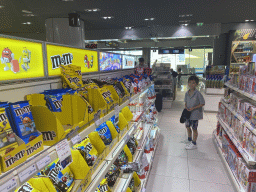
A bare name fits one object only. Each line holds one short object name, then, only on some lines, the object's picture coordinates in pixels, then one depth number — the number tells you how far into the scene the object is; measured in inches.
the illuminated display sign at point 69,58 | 57.6
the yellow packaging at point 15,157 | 26.0
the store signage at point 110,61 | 96.0
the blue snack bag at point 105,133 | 66.6
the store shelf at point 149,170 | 100.4
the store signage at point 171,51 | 526.6
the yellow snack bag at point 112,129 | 71.6
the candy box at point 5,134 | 26.9
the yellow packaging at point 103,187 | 62.6
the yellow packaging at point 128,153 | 87.7
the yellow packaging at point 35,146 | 29.9
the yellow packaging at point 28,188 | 37.8
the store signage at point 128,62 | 142.1
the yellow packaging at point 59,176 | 44.5
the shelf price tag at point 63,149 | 33.9
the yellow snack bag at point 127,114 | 96.1
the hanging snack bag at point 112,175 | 71.4
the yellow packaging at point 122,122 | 84.9
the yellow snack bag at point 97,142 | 61.1
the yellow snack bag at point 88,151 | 53.7
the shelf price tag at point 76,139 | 38.1
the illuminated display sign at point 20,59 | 41.3
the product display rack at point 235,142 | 91.9
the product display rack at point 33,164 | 25.4
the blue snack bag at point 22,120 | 30.6
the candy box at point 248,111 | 97.5
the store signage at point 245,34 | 298.8
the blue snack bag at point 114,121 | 79.4
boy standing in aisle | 151.3
